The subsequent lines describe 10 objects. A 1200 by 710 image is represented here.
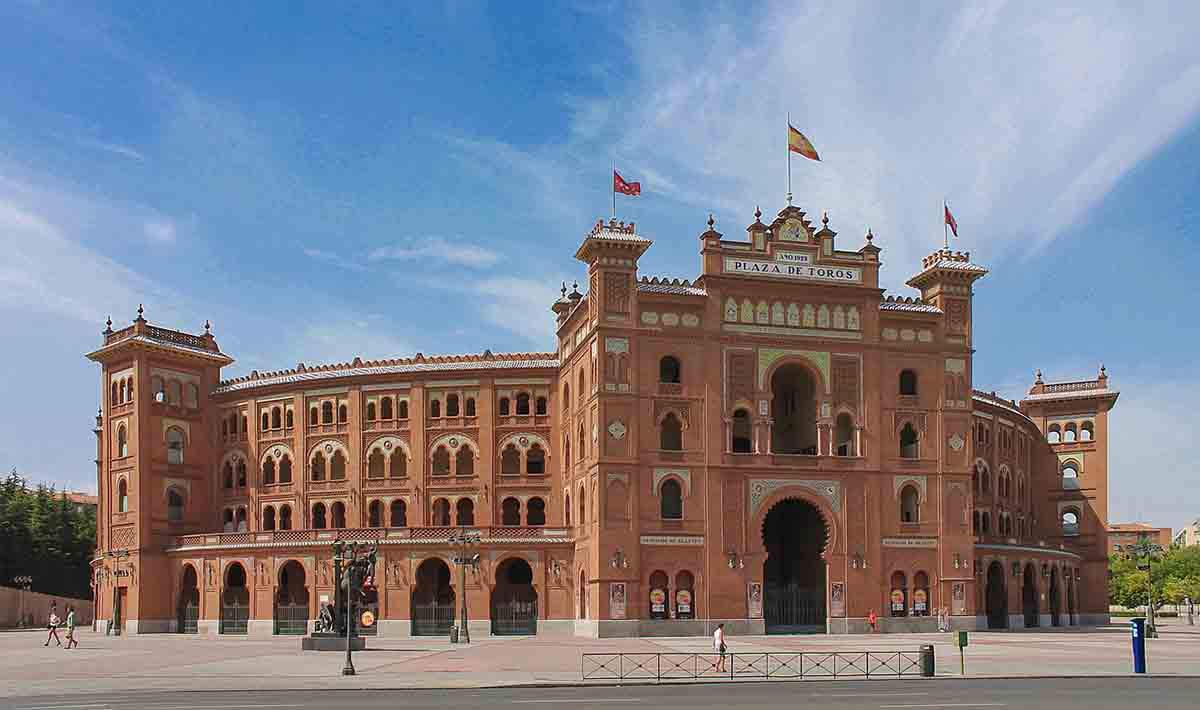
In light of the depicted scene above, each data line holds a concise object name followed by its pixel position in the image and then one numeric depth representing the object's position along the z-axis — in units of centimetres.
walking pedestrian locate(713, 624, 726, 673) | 4116
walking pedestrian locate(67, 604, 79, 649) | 6125
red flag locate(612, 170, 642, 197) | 7038
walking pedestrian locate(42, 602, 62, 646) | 6397
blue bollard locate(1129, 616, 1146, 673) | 4053
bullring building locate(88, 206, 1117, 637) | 7088
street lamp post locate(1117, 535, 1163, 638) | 7126
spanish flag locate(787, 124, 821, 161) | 7194
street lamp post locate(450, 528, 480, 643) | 6806
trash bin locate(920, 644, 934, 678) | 3931
